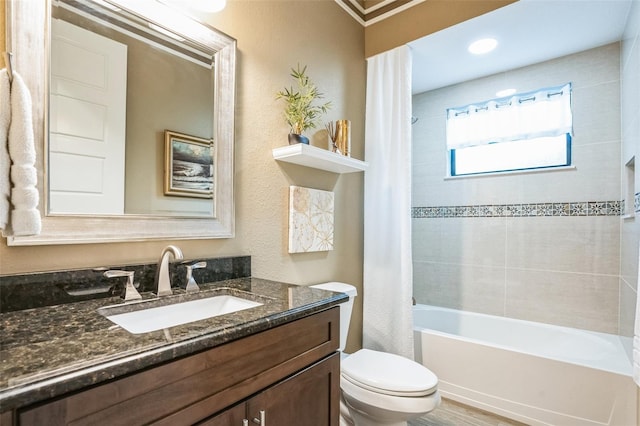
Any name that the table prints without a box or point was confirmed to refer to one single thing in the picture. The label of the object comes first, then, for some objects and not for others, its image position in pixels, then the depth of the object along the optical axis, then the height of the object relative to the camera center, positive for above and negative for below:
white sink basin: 0.98 -0.34
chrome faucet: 1.12 -0.22
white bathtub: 1.71 -0.95
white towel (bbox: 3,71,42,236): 0.77 +0.11
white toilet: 1.38 -0.78
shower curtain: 2.13 +0.05
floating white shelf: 1.62 +0.30
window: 2.44 +0.66
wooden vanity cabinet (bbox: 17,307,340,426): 0.58 -0.40
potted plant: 1.72 +0.59
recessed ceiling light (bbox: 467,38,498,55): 2.16 +1.16
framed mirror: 0.97 +0.34
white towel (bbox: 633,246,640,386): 1.20 -0.50
